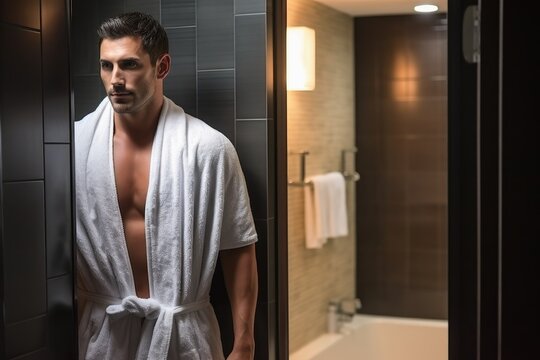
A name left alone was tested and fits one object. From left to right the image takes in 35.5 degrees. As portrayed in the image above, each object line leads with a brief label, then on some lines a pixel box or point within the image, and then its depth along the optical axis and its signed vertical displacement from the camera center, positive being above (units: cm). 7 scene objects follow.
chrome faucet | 420 -82
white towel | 383 -30
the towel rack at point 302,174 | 368 -13
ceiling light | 403 +65
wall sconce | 339 +35
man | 255 -23
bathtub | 419 -99
